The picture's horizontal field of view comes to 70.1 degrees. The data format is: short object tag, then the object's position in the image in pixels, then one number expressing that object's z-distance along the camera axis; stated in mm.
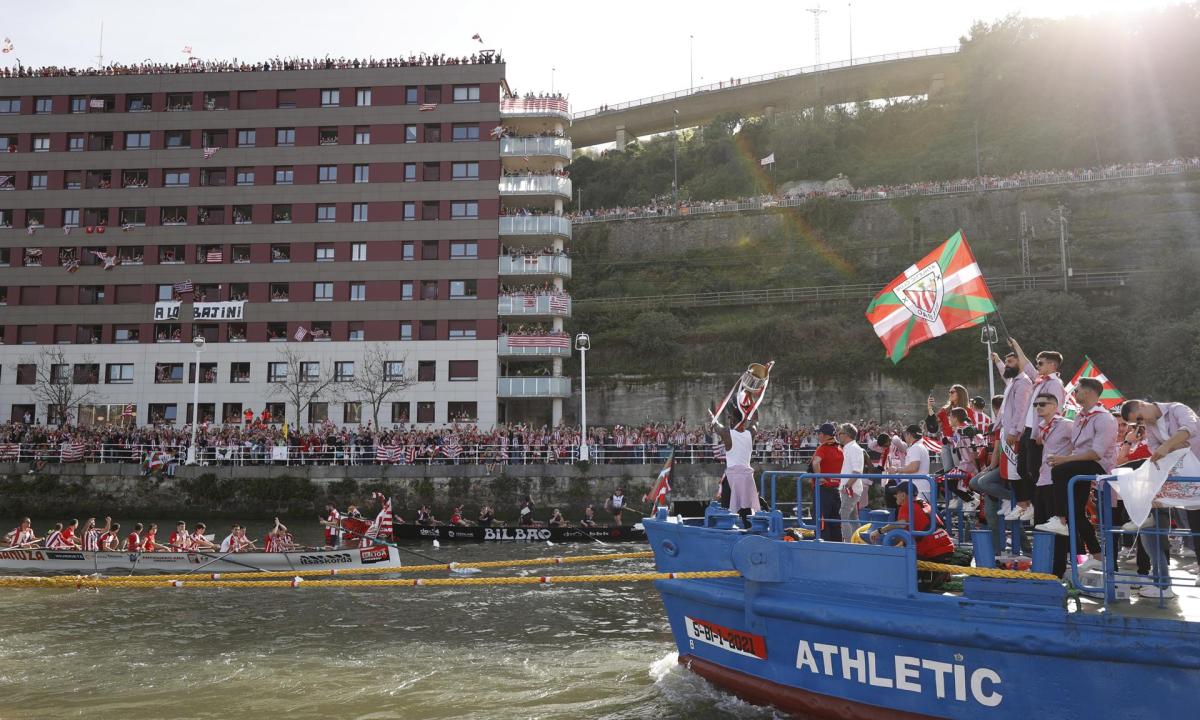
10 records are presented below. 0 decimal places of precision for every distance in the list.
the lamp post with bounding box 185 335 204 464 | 40094
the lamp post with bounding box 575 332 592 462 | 37216
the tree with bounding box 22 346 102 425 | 50375
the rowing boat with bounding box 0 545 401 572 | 23188
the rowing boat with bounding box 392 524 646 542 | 29109
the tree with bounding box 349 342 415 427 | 48219
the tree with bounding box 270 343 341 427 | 49062
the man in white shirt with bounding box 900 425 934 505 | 11227
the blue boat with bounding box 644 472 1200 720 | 7609
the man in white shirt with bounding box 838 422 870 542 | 12374
